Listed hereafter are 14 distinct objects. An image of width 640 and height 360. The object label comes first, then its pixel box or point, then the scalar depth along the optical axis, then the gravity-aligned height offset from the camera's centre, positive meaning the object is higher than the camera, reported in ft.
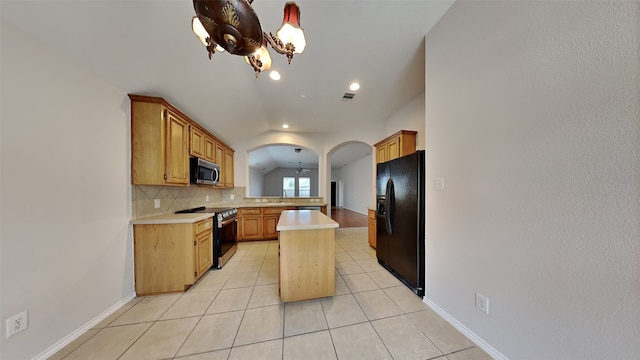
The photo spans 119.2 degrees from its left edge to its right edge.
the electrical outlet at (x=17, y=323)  3.91 -2.99
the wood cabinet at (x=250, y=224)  13.70 -3.11
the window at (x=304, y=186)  39.86 -1.08
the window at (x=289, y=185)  39.14 -0.78
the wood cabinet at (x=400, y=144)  10.52 +2.08
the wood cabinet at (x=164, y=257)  6.97 -2.84
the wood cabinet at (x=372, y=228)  12.05 -3.13
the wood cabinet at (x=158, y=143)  7.02 +1.59
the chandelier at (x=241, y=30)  2.91 +2.69
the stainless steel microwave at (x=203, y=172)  9.37 +0.56
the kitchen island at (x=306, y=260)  6.50 -2.79
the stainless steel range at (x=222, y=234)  9.25 -2.74
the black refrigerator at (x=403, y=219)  7.01 -1.67
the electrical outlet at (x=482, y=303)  4.65 -3.13
